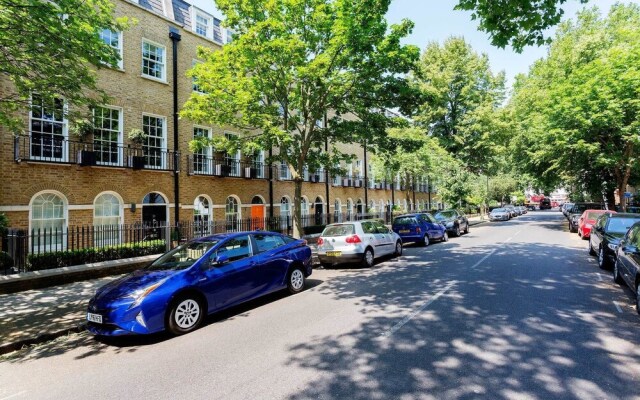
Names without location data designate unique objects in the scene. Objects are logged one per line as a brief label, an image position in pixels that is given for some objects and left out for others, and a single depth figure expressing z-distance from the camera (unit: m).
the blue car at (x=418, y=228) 16.80
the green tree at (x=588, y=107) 18.97
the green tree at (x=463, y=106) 31.27
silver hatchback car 10.95
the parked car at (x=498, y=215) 37.56
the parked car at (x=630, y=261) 6.01
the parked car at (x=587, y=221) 17.67
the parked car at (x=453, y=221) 21.27
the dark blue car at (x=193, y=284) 5.25
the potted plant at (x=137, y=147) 14.18
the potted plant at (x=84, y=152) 12.61
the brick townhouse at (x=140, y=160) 11.78
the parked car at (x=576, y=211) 22.20
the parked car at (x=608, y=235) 9.32
